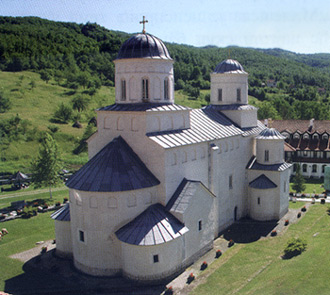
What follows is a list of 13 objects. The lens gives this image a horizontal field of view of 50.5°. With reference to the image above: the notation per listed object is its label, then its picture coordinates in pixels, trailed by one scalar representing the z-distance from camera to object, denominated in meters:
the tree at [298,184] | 42.12
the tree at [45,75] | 94.78
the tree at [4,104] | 75.31
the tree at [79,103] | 83.00
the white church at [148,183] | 22.08
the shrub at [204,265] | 23.81
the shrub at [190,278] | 21.92
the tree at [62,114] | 76.88
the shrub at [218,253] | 25.54
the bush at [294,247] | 24.48
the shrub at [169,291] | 20.48
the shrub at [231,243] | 27.56
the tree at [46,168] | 40.88
